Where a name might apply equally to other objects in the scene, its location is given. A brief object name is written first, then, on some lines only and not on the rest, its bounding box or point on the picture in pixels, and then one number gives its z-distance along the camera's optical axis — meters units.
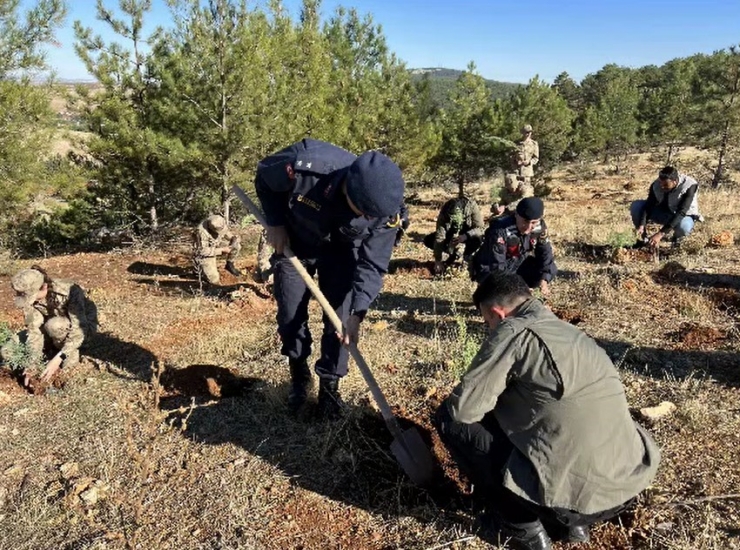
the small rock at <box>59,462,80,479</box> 2.82
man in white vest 6.21
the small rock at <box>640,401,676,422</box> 2.99
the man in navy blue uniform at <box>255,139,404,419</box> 2.39
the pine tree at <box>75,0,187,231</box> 8.67
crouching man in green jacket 1.93
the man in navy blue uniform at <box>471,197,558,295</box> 4.63
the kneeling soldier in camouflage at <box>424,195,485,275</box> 6.50
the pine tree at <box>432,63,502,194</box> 15.72
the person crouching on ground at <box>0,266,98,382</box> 3.88
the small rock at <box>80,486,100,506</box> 2.60
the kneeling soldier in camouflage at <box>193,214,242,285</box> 6.48
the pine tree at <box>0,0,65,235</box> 9.19
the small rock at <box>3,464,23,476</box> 2.90
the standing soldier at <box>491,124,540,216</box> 8.25
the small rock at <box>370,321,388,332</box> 4.68
